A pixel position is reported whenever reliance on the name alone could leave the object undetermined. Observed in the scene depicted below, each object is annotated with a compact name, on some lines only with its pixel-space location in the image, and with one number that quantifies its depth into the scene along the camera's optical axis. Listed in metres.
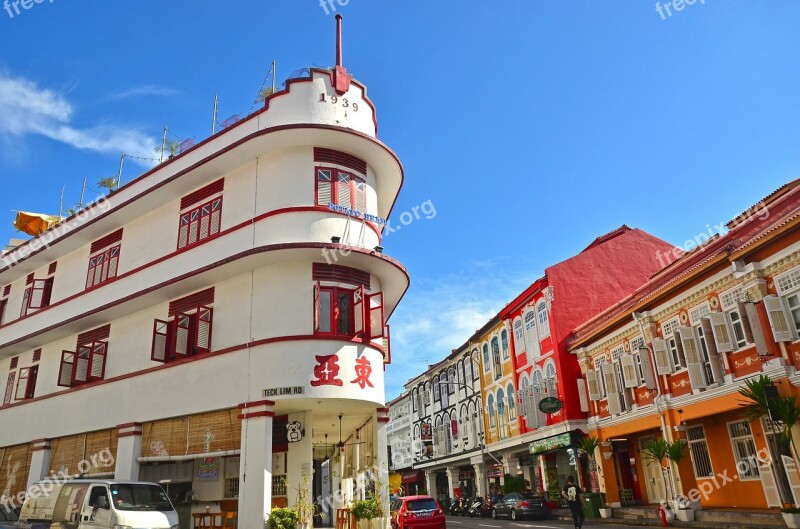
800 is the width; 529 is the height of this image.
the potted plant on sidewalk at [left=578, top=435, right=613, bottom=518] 26.14
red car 19.19
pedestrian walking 19.54
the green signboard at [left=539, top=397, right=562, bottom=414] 27.64
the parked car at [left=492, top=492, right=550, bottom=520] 27.36
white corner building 16.53
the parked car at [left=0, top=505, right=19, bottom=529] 16.71
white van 12.79
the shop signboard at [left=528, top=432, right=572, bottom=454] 27.33
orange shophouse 16.59
